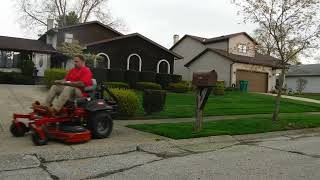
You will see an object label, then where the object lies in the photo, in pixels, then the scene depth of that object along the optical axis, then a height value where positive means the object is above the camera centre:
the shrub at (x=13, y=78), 20.81 +0.20
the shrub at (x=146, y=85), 19.68 -0.09
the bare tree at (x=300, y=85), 31.88 +0.21
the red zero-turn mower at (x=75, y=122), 6.26 -0.85
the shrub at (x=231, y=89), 24.06 -0.27
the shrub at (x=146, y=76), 21.46 +0.54
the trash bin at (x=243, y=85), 25.88 +0.06
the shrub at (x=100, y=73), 19.83 +0.63
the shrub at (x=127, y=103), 9.91 -0.63
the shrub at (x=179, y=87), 20.69 -0.19
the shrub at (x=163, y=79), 22.11 +0.36
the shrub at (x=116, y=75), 20.42 +0.54
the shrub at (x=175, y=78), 22.43 +0.46
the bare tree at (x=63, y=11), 37.18 +8.66
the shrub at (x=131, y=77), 20.68 +0.40
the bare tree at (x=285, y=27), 10.18 +1.99
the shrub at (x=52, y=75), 15.79 +0.37
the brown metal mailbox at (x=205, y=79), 7.79 +0.15
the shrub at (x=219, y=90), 20.59 -0.32
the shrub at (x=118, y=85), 16.82 -0.10
